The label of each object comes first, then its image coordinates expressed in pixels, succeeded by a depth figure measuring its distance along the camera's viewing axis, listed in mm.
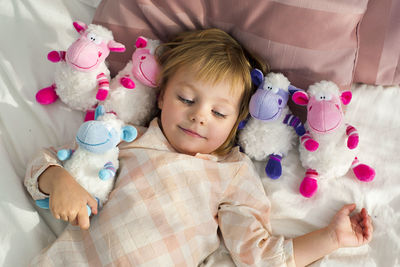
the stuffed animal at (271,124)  1189
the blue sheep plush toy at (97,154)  1051
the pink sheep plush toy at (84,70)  1190
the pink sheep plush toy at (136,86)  1246
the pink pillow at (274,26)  1188
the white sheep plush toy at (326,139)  1154
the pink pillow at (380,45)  1261
